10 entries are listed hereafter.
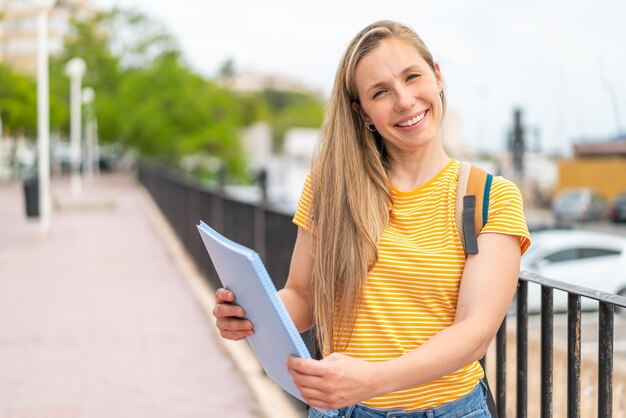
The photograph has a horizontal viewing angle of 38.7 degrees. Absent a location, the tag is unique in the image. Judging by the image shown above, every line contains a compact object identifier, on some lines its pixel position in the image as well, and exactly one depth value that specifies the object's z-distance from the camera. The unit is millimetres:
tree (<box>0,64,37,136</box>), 39375
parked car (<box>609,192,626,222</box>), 39125
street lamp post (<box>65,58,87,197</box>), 27203
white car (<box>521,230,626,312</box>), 12812
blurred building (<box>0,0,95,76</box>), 100188
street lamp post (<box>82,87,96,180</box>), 40594
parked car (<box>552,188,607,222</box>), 39969
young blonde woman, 1711
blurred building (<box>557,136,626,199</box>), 48469
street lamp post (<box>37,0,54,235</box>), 15969
